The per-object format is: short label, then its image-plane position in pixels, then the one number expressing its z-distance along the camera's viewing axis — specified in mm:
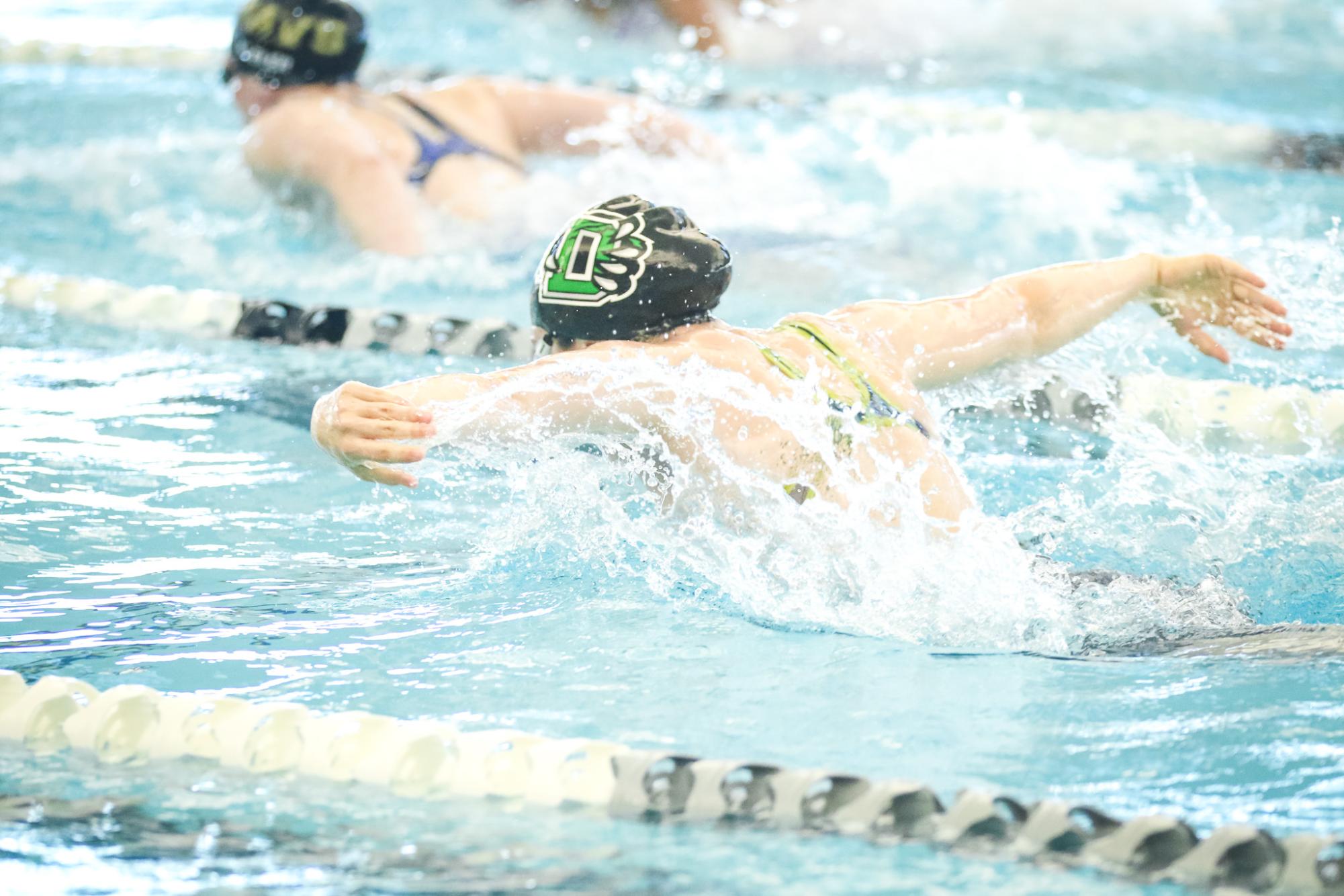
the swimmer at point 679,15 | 17234
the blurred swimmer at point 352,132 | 9109
